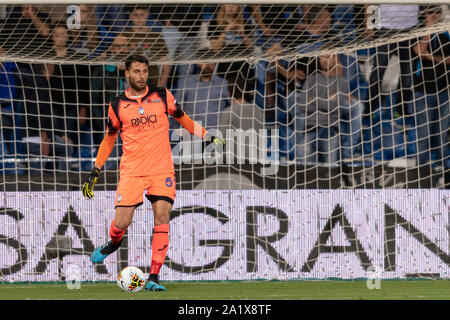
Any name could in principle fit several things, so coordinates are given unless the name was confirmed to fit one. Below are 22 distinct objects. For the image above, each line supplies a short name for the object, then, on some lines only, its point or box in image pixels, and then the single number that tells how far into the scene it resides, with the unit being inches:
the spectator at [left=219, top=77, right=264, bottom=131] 687.7
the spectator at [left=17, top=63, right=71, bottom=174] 684.7
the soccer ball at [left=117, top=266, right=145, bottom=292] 487.5
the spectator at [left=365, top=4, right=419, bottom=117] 693.9
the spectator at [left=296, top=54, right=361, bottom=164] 690.2
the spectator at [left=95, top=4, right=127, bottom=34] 614.5
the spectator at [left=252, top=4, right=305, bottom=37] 618.2
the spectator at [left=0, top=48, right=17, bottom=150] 682.8
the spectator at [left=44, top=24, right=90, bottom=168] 687.1
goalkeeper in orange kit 505.7
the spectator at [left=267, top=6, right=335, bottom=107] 623.8
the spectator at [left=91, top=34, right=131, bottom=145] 686.5
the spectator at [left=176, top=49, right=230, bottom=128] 698.8
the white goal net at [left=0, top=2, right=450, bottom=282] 626.2
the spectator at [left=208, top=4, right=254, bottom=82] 629.0
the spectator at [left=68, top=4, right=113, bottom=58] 615.8
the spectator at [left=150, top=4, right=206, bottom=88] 616.1
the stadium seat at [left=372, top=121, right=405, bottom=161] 691.4
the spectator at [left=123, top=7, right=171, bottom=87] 621.3
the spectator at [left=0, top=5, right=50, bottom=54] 586.9
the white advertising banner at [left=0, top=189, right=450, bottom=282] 644.7
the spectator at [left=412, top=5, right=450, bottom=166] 679.7
